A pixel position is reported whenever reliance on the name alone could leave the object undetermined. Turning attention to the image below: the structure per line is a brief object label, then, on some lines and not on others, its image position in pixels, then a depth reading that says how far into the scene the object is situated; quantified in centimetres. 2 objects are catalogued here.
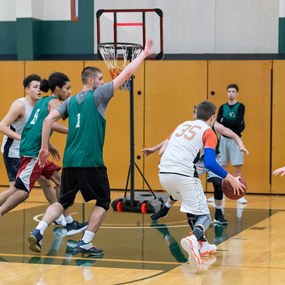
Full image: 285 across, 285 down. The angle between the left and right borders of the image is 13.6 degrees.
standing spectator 1991
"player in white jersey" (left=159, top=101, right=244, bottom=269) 1189
